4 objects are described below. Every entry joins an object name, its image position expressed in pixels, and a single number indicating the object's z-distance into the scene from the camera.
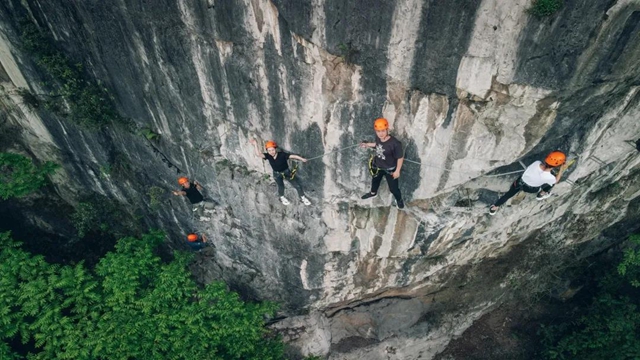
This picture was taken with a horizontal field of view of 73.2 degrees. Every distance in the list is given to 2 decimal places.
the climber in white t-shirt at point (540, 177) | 7.02
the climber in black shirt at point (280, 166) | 7.84
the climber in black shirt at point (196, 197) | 9.58
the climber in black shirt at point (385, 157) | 6.73
